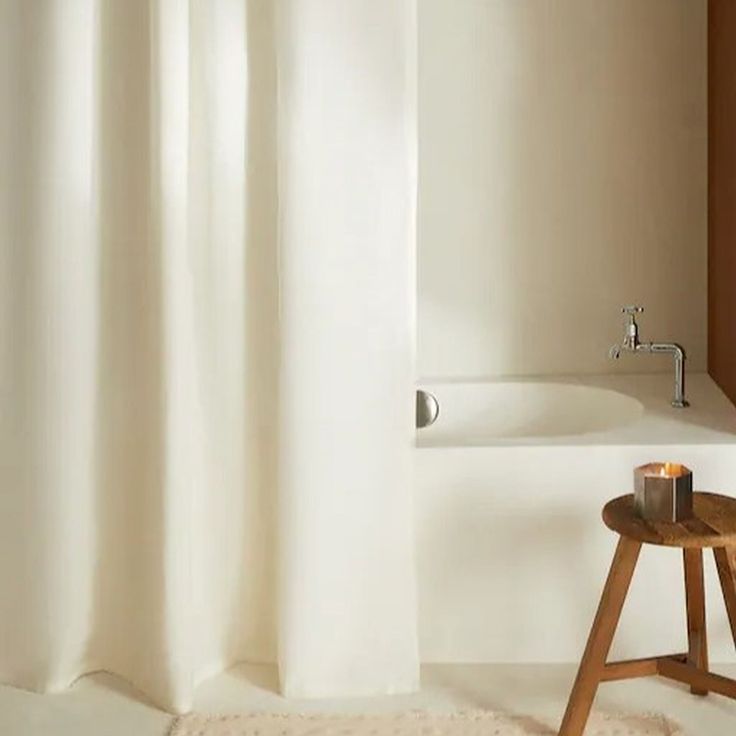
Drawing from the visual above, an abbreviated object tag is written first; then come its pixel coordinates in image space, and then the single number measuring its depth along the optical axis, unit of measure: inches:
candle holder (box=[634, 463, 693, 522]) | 94.3
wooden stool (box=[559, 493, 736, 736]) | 92.9
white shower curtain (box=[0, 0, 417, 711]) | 102.4
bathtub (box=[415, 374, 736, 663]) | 109.7
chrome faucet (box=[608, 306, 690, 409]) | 126.0
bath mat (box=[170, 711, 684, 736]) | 100.0
